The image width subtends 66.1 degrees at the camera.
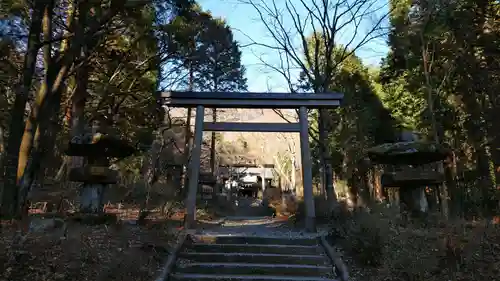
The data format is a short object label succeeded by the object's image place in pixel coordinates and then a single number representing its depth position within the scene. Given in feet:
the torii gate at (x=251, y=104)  31.27
